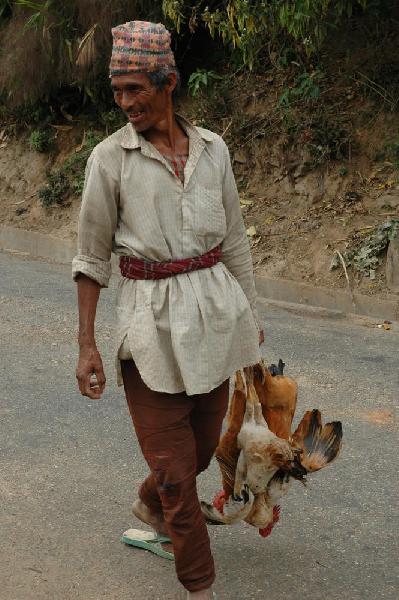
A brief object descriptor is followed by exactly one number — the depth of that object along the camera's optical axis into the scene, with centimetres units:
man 331
